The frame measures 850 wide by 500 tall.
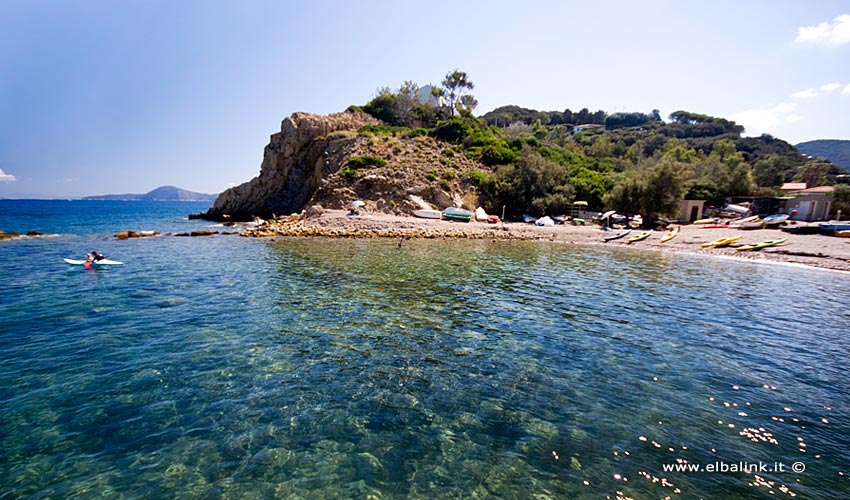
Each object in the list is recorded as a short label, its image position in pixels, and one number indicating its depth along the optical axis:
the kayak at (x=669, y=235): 32.66
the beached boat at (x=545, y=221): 41.81
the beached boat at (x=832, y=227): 30.22
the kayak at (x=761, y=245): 27.39
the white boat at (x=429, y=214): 45.03
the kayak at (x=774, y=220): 35.59
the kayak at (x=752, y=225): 35.94
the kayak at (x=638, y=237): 33.19
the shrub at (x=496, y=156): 59.21
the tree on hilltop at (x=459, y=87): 78.88
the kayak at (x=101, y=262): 19.59
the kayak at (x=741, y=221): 37.91
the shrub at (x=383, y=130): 62.28
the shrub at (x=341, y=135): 58.37
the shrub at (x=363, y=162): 51.72
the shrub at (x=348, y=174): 50.06
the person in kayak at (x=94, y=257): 19.61
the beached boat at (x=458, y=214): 43.91
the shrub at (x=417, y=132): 63.32
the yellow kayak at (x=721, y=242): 29.38
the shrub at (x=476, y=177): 53.38
